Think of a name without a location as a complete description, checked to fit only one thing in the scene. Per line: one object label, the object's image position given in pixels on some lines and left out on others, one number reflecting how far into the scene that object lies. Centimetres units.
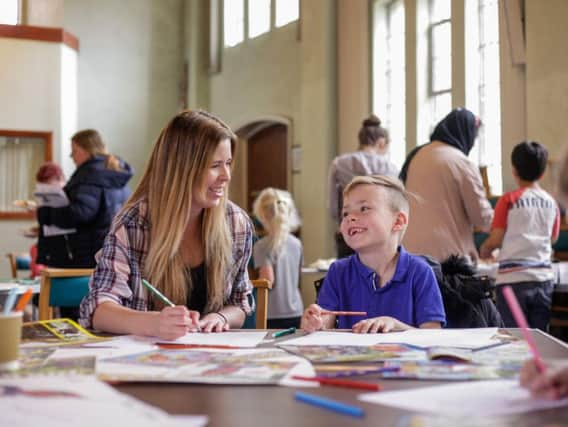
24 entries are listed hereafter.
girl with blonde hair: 471
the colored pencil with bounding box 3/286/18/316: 136
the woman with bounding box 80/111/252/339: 211
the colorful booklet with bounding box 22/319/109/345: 168
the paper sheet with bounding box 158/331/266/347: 165
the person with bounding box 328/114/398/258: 556
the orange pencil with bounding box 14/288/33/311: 140
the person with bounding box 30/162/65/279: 513
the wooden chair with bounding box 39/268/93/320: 322
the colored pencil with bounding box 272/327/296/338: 177
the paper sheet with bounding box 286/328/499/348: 161
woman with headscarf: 376
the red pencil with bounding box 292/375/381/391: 116
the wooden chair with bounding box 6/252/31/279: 916
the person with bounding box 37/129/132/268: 479
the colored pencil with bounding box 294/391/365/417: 100
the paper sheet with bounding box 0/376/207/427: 95
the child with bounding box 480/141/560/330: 396
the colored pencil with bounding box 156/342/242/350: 158
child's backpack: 239
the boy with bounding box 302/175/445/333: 217
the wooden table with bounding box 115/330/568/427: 96
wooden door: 1041
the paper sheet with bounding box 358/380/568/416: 100
